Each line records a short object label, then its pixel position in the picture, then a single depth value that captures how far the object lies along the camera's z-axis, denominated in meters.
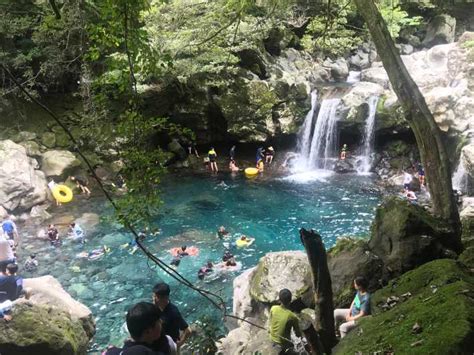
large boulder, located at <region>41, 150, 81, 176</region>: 19.97
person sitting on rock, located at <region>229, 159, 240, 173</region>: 22.66
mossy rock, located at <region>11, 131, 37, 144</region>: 20.70
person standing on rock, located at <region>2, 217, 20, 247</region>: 14.16
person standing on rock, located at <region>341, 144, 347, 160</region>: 22.11
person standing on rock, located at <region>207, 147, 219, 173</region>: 22.56
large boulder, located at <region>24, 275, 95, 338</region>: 9.27
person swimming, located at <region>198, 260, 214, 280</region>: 12.62
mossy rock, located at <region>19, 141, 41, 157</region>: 20.30
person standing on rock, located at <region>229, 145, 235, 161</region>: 22.41
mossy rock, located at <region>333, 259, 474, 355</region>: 3.67
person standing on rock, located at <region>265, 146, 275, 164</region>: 22.94
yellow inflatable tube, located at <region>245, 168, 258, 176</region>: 21.78
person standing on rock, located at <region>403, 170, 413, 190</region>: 17.86
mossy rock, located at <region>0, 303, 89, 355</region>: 7.06
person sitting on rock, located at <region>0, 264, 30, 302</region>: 8.51
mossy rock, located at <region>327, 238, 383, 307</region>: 7.54
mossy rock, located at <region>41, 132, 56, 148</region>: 21.33
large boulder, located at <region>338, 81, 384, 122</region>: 21.55
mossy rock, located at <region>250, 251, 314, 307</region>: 8.70
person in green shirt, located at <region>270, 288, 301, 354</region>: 6.00
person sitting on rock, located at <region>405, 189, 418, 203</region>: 16.96
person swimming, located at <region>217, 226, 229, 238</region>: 15.32
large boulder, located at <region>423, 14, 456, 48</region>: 29.72
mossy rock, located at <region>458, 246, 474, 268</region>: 6.77
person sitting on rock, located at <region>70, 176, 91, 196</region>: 19.95
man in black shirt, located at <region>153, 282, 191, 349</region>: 4.94
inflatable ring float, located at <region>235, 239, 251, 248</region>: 14.91
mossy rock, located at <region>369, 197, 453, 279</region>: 7.48
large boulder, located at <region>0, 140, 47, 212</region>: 17.34
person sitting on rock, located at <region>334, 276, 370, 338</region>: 6.41
